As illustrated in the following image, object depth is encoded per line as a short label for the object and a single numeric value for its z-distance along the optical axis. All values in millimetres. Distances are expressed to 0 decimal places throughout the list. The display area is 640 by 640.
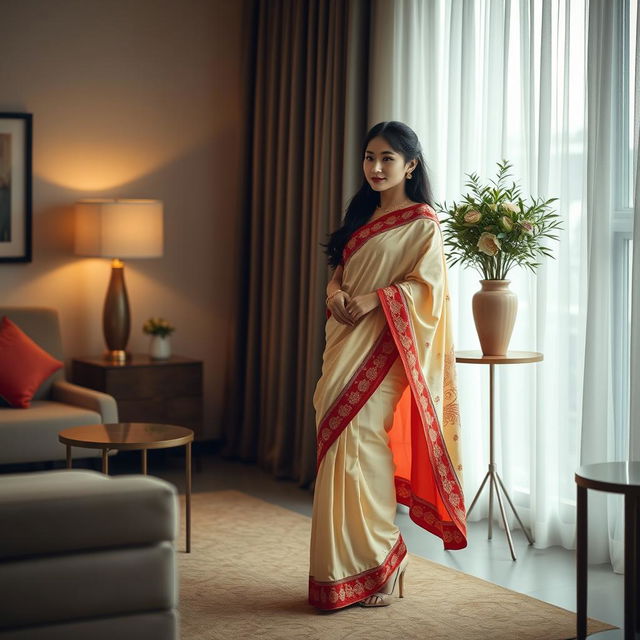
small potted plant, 5688
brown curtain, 5191
